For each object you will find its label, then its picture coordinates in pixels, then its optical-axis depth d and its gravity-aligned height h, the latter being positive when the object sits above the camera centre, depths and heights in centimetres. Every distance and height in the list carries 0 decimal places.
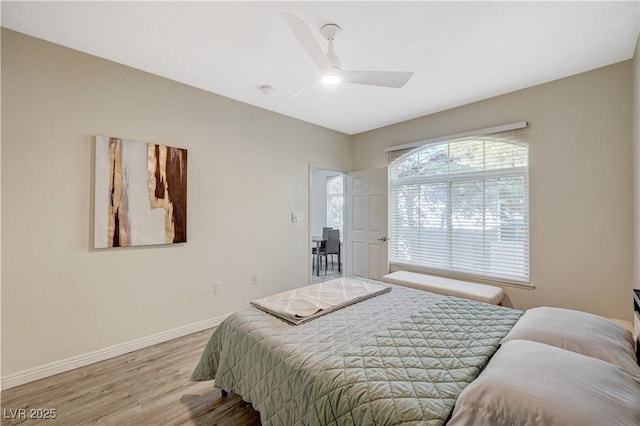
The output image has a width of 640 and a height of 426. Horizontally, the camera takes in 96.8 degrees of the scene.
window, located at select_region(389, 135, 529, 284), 312 +8
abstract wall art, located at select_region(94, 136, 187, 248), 242 +19
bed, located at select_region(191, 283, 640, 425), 99 -68
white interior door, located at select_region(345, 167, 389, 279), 421 -13
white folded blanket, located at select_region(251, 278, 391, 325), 184 -63
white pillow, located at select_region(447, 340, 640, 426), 85 -58
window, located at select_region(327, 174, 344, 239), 744 +36
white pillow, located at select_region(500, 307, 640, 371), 122 -58
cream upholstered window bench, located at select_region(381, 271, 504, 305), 286 -78
